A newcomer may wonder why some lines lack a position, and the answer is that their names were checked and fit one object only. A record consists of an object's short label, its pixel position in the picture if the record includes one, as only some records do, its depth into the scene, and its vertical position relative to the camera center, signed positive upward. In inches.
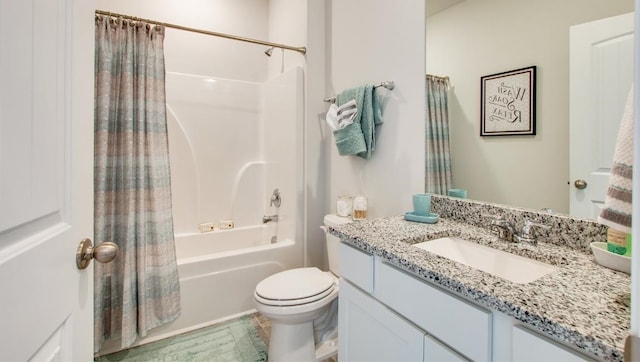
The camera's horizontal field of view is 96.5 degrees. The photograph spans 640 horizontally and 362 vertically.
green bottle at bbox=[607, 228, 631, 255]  29.4 -6.7
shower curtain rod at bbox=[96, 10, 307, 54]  63.8 +39.4
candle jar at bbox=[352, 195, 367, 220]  70.3 -7.0
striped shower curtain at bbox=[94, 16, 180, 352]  61.7 -0.2
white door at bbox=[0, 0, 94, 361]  15.4 +0.3
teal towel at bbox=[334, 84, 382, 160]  65.6 +15.0
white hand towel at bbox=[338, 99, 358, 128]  66.9 +16.0
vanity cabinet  24.4 -15.2
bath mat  64.6 -39.9
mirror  39.1 +16.3
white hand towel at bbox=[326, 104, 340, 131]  71.6 +15.8
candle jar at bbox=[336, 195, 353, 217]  74.7 -6.9
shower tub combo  77.0 -1.8
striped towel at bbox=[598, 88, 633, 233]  23.2 -0.6
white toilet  55.4 -25.3
